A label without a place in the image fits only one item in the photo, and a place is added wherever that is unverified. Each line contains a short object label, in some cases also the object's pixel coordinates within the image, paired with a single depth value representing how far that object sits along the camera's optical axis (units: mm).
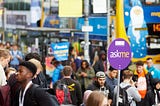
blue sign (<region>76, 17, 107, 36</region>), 28094
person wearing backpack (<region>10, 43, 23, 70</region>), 18944
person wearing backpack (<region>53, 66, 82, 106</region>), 10891
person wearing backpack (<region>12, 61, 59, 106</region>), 6445
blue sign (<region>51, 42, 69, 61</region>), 18641
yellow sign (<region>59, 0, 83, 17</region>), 19156
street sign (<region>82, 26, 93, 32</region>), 19792
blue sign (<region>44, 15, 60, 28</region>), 37500
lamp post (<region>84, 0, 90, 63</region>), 20031
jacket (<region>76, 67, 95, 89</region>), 14828
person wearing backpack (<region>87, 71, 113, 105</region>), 10164
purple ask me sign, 11430
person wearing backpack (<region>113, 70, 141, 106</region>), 10094
